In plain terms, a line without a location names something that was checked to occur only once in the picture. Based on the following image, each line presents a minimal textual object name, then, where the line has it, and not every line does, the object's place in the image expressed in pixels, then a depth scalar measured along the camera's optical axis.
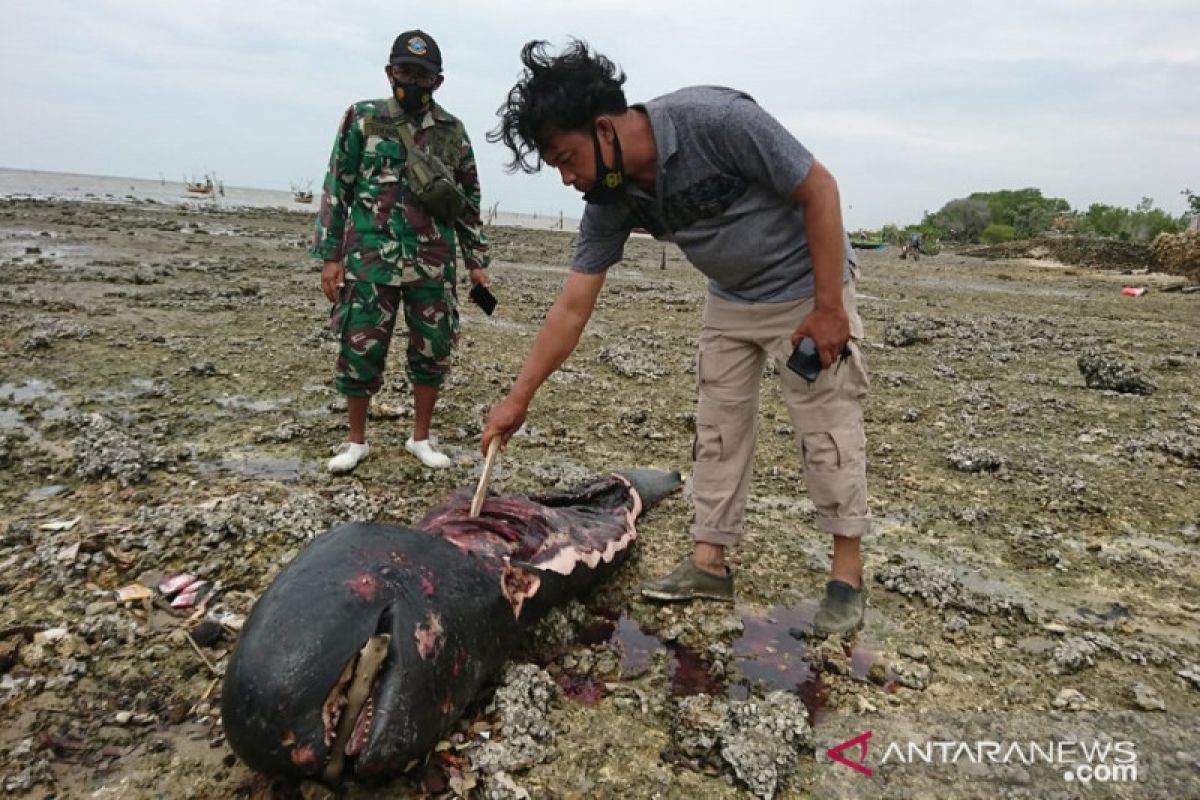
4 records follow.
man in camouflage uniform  3.73
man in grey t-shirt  2.33
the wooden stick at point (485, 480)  2.50
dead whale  1.71
